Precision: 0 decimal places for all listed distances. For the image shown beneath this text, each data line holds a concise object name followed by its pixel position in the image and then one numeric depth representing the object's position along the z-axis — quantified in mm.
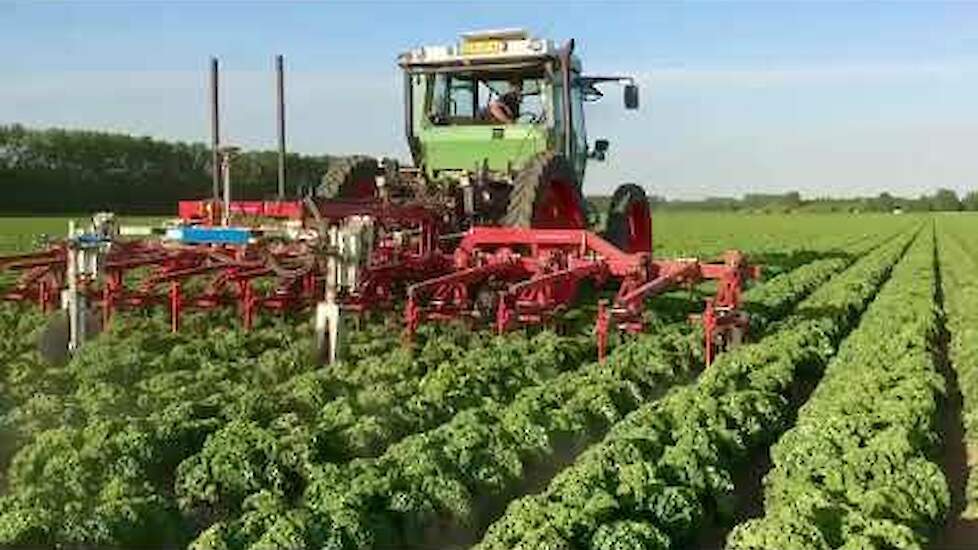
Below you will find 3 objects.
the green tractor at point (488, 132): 13625
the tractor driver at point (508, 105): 14477
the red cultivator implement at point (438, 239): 10102
